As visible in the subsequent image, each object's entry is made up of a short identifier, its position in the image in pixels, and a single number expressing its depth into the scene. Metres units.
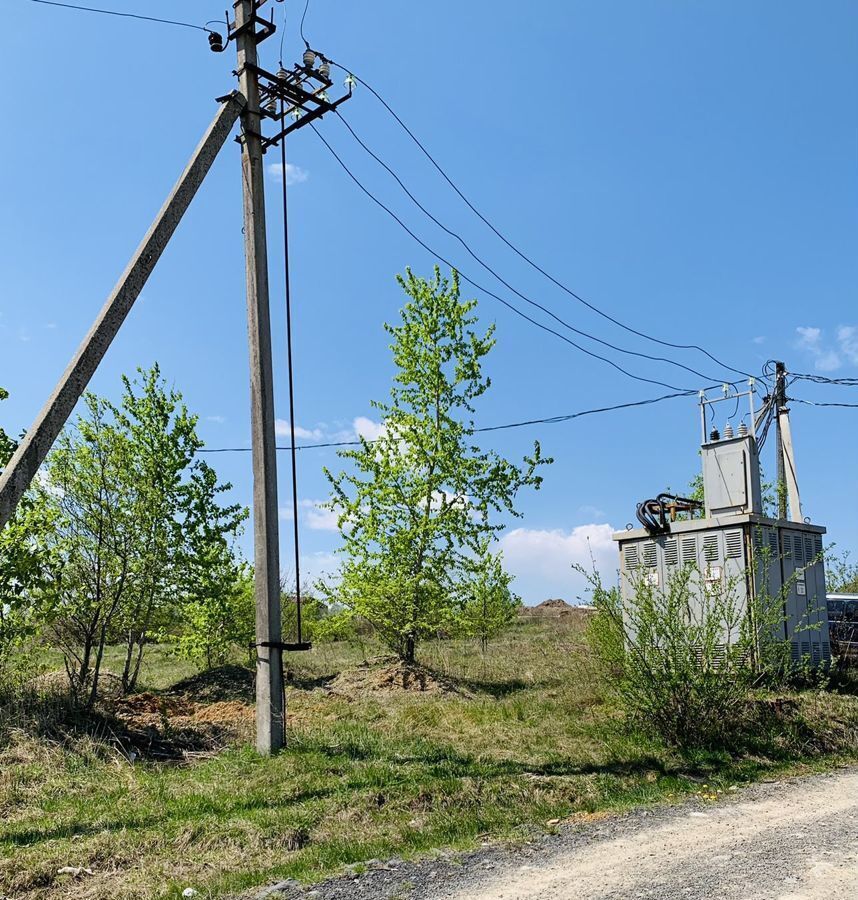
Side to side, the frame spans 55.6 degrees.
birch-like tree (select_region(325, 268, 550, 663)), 16.25
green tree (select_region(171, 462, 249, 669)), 15.98
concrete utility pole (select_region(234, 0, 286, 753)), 10.06
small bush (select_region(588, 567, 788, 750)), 10.26
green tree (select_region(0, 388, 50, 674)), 11.05
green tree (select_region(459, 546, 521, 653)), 16.64
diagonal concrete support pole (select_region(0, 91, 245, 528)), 7.08
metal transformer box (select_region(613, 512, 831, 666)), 13.50
